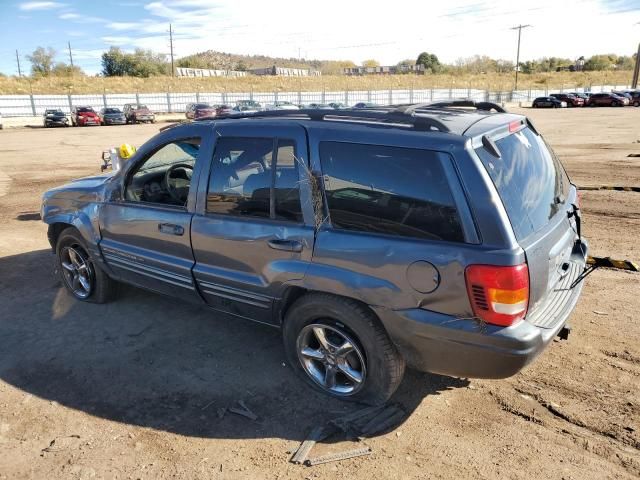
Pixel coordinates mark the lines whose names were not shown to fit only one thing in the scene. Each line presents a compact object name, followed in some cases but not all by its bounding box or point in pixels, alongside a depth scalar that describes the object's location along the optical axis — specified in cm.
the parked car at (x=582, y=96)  4866
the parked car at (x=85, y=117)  3550
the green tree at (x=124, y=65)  8419
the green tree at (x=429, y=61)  12281
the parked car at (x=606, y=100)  4566
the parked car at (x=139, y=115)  3778
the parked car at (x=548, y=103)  4769
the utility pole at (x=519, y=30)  8016
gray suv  257
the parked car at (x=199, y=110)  3638
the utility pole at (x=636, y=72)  6304
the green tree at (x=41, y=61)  8519
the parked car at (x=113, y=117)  3678
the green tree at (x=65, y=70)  8069
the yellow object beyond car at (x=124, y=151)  718
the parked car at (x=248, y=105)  3762
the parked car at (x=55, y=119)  3534
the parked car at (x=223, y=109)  3414
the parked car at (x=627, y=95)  4631
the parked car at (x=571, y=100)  4806
